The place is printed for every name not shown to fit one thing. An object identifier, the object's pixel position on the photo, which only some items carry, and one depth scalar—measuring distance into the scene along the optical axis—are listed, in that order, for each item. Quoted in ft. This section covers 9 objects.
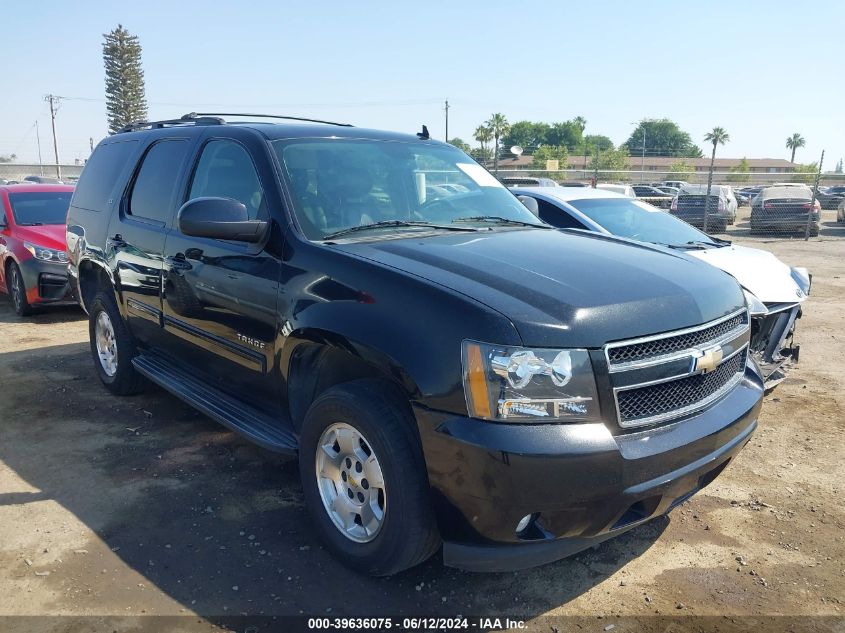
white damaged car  17.39
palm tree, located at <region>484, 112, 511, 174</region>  258.04
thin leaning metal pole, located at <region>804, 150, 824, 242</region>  60.87
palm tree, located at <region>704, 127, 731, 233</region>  320.25
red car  27.40
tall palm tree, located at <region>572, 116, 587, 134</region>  437.34
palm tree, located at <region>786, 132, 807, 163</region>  423.64
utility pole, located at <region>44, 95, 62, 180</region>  208.08
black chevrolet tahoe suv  7.98
